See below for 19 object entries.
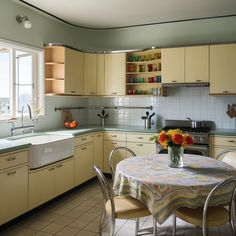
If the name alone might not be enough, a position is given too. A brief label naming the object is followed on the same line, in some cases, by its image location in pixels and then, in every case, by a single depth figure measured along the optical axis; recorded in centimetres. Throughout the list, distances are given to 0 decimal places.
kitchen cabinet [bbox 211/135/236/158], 380
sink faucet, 349
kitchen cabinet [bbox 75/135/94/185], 393
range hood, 411
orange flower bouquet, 230
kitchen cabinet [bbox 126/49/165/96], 451
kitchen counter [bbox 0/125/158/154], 275
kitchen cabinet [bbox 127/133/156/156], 425
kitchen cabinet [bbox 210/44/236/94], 394
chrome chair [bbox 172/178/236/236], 190
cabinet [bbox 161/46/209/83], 408
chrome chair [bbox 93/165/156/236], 214
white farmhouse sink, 304
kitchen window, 362
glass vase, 239
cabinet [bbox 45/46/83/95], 416
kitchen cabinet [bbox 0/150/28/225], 266
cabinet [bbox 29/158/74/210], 306
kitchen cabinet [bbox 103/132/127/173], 443
